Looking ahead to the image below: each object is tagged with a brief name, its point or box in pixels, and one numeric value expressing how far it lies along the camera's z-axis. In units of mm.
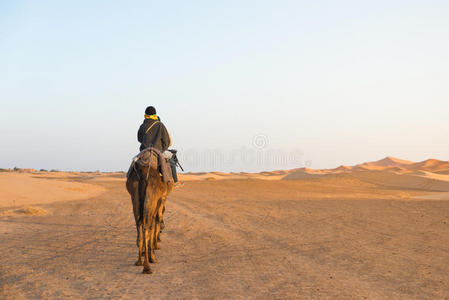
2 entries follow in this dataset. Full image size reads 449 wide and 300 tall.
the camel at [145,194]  8180
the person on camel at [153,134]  9430
